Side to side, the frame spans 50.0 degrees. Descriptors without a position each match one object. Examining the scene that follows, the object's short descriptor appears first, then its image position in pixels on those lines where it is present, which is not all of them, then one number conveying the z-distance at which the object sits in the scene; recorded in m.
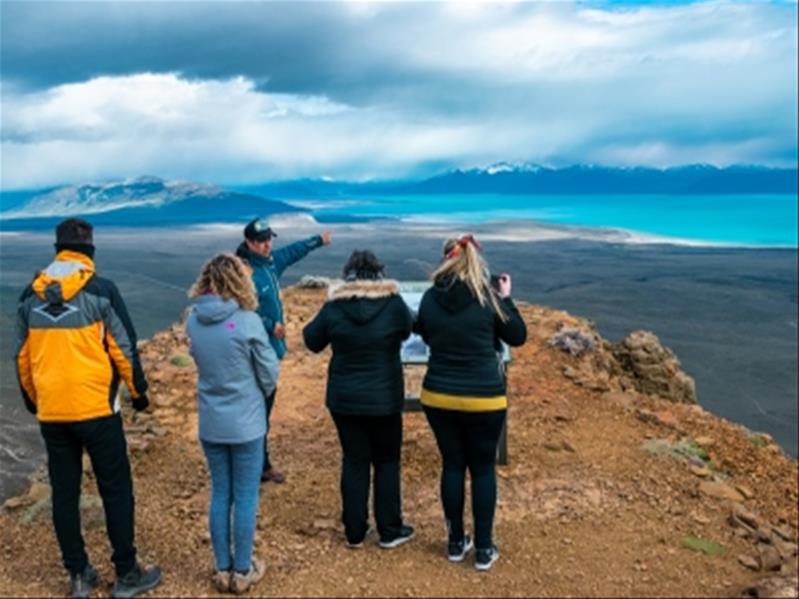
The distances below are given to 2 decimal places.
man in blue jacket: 6.90
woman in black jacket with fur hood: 5.80
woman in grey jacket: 5.31
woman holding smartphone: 5.67
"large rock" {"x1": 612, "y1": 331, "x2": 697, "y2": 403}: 14.01
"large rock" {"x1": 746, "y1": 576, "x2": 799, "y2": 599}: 5.56
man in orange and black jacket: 5.11
